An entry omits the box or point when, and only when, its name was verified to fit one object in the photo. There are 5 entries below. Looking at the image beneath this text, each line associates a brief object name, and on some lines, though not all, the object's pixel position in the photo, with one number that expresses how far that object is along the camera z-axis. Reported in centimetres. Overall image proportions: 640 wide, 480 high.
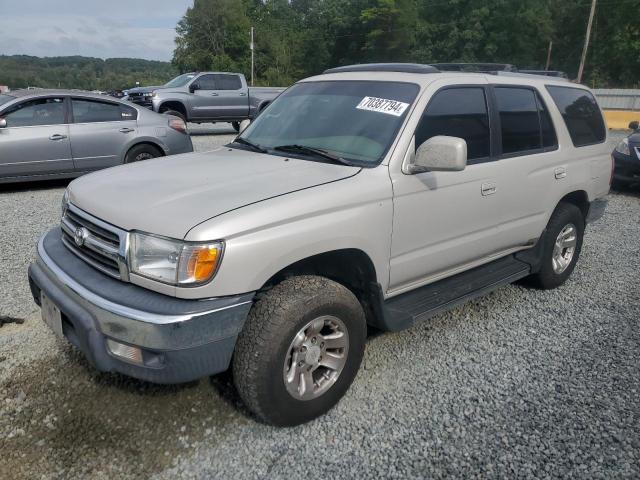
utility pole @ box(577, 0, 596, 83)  3651
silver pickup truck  1572
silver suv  243
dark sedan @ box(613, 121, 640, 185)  898
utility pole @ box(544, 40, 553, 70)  5382
